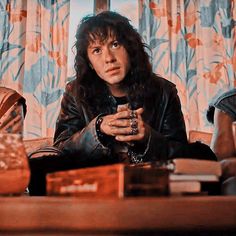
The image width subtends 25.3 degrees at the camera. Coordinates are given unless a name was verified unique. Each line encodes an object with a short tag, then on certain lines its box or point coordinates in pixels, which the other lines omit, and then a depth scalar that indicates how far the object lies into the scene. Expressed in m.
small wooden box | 0.67
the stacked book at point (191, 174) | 0.78
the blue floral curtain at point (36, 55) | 2.42
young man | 1.65
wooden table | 0.59
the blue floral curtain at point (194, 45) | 2.48
